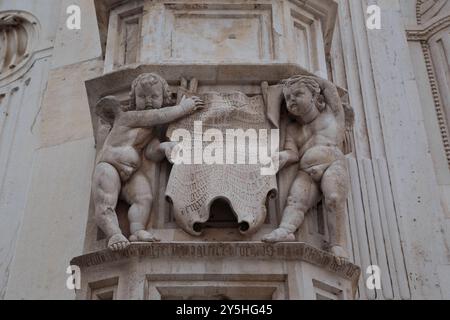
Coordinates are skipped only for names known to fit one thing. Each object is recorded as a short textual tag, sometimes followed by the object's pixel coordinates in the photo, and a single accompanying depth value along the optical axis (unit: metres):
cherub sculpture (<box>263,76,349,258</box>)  4.82
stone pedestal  4.48
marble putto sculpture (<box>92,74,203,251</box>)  4.79
